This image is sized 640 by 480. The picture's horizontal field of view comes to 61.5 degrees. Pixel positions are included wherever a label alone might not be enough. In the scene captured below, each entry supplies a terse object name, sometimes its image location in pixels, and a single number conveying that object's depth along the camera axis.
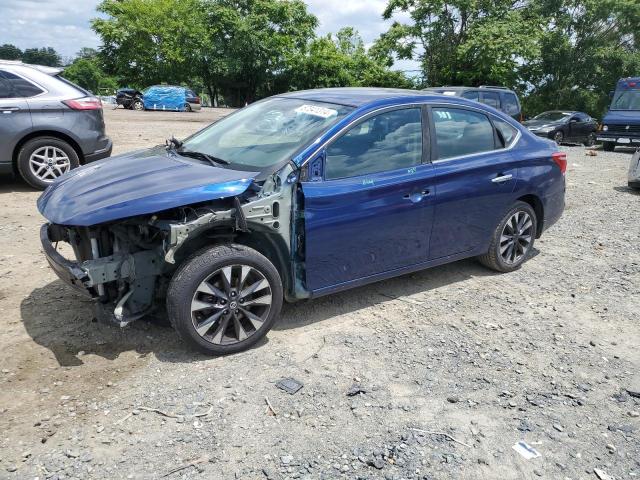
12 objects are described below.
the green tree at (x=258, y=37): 39.09
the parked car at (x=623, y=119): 16.97
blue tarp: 33.06
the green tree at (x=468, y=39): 26.53
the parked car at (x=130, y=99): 33.56
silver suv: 7.17
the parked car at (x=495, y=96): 14.24
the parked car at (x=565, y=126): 18.73
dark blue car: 3.38
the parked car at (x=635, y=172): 9.57
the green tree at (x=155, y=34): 45.97
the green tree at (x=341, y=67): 32.15
